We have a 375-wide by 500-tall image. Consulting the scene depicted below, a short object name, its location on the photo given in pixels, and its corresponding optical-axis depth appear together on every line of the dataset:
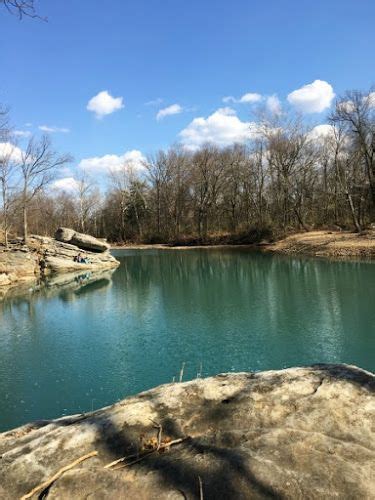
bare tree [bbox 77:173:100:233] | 68.69
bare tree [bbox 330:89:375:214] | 37.38
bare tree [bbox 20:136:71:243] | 36.56
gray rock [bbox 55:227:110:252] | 37.62
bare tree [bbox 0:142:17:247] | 34.50
